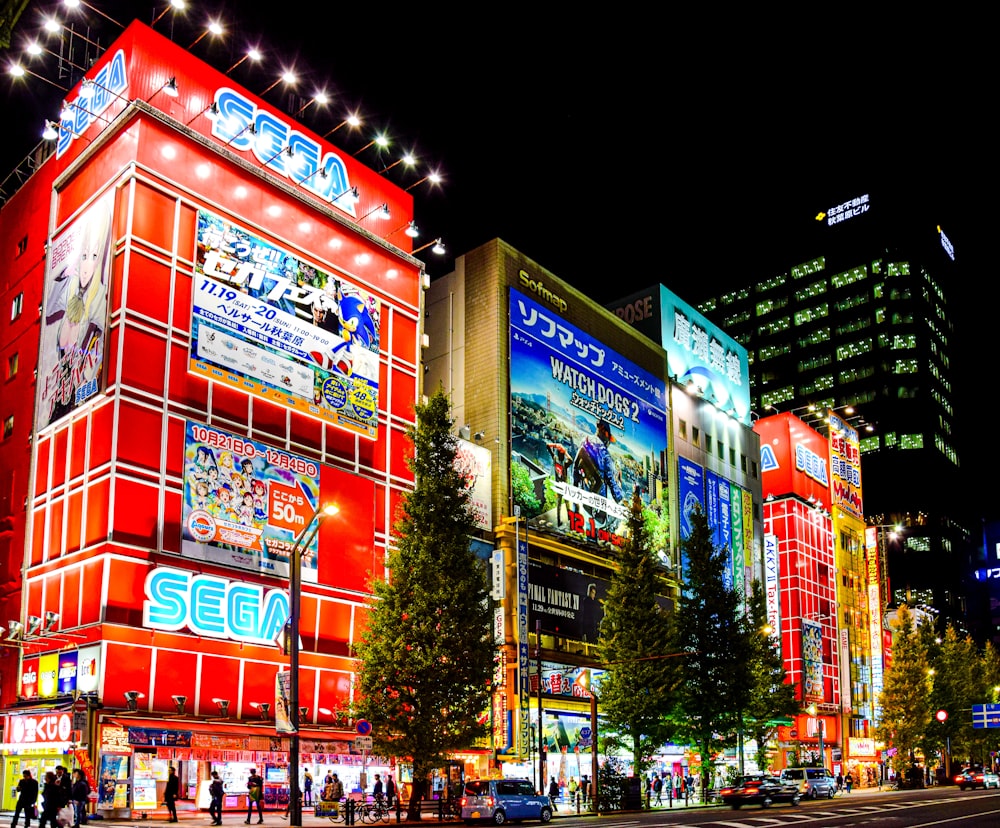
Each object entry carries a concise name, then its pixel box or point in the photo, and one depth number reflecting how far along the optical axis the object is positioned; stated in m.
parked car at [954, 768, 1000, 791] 73.50
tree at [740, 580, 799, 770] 55.56
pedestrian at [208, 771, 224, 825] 31.73
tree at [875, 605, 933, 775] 81.19
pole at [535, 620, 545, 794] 42.66
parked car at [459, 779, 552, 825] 34.72
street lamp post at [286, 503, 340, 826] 29.05
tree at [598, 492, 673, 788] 49.19
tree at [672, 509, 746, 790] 52.84
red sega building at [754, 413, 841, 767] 83.25
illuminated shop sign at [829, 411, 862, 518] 99.06
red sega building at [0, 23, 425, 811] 36.66
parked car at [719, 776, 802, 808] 48.19
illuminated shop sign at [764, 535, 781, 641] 81.50
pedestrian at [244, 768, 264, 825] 33.69
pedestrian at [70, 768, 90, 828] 28.76
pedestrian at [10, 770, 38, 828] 26.00
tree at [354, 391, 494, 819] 36.09
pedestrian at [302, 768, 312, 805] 39.31
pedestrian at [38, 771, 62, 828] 25.51
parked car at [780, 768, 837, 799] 56.25
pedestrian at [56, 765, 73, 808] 26.41
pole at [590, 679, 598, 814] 44.99
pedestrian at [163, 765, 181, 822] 32.28
